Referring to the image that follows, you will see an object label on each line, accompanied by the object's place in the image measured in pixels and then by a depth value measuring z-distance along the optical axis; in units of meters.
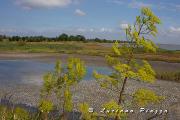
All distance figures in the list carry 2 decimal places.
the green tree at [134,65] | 3.41
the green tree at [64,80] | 3.45
